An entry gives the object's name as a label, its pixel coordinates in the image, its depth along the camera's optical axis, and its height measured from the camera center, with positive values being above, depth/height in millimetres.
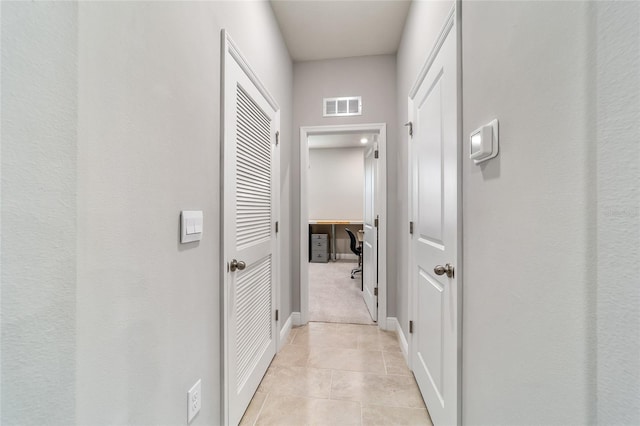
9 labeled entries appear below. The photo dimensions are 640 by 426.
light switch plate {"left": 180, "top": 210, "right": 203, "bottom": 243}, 1020 -57
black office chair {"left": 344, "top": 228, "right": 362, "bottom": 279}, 4782 -732
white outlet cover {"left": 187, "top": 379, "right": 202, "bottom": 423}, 1066 -767
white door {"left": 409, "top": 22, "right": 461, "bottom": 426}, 1230 -144
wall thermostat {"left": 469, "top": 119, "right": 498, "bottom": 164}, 898 +239
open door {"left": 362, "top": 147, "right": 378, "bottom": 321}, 2908 -309
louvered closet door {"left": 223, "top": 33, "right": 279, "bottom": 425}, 1381 -147
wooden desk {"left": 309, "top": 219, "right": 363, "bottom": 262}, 6160 -271
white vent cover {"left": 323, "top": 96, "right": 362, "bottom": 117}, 2801 +1091
